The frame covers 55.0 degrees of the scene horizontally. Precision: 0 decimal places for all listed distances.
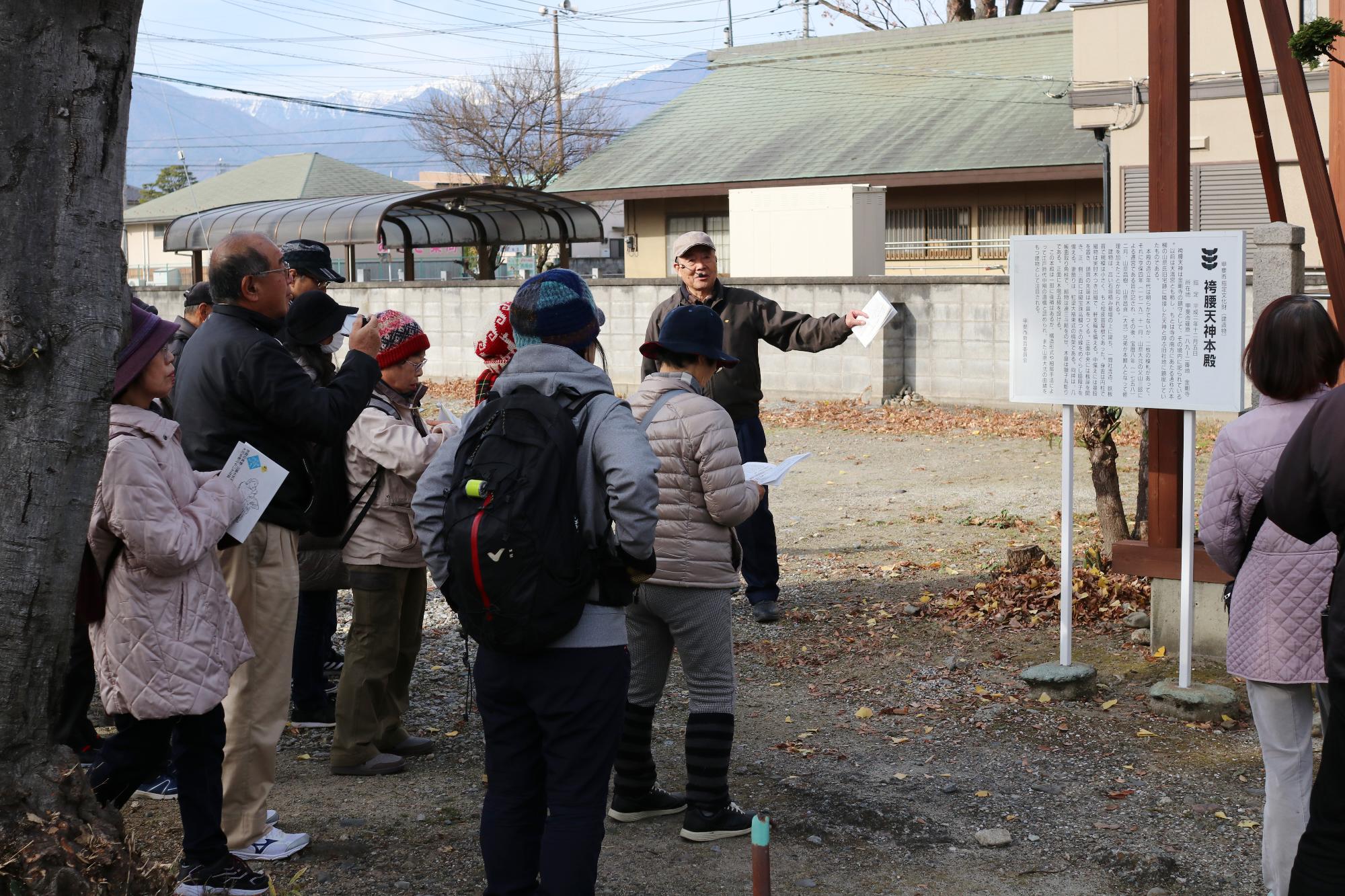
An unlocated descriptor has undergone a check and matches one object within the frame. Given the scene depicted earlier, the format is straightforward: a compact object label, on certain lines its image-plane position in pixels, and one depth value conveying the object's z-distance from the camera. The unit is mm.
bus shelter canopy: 23203
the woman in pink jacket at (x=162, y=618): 3705
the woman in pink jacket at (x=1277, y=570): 3748
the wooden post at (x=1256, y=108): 6570
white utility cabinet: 18609
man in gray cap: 7012
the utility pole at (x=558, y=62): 43625
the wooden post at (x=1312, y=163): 5762
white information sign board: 5730
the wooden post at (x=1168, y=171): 6207
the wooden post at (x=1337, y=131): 7074
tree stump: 7922
